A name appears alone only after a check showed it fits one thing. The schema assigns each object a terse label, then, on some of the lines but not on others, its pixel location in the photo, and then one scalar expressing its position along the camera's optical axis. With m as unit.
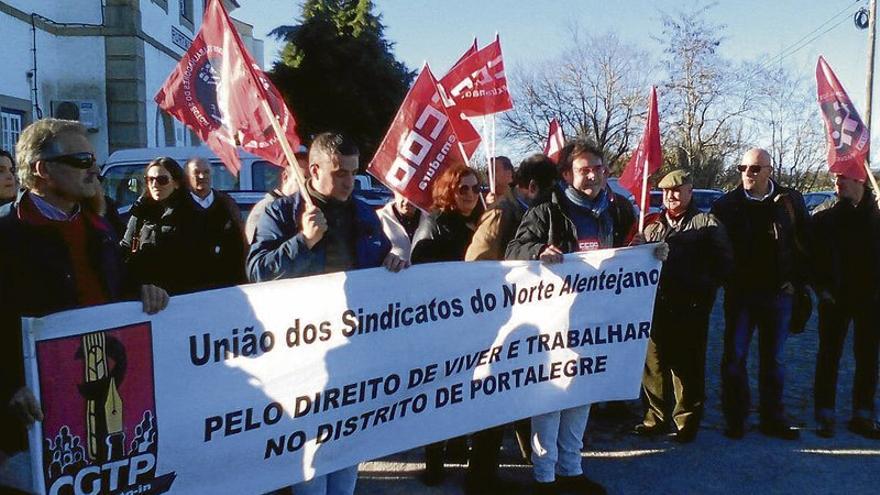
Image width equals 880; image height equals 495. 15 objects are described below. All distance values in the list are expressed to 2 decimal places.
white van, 9.56
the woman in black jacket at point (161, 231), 4.82
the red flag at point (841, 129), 5.21
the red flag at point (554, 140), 7.55
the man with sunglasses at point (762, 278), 5.11
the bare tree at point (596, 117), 36.31
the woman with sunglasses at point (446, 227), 4.45
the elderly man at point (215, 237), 4.91
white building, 14.47
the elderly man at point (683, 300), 5.03
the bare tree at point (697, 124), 31.33
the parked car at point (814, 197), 21.58
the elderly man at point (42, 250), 2.58
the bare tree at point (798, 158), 31.57
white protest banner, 2.73
